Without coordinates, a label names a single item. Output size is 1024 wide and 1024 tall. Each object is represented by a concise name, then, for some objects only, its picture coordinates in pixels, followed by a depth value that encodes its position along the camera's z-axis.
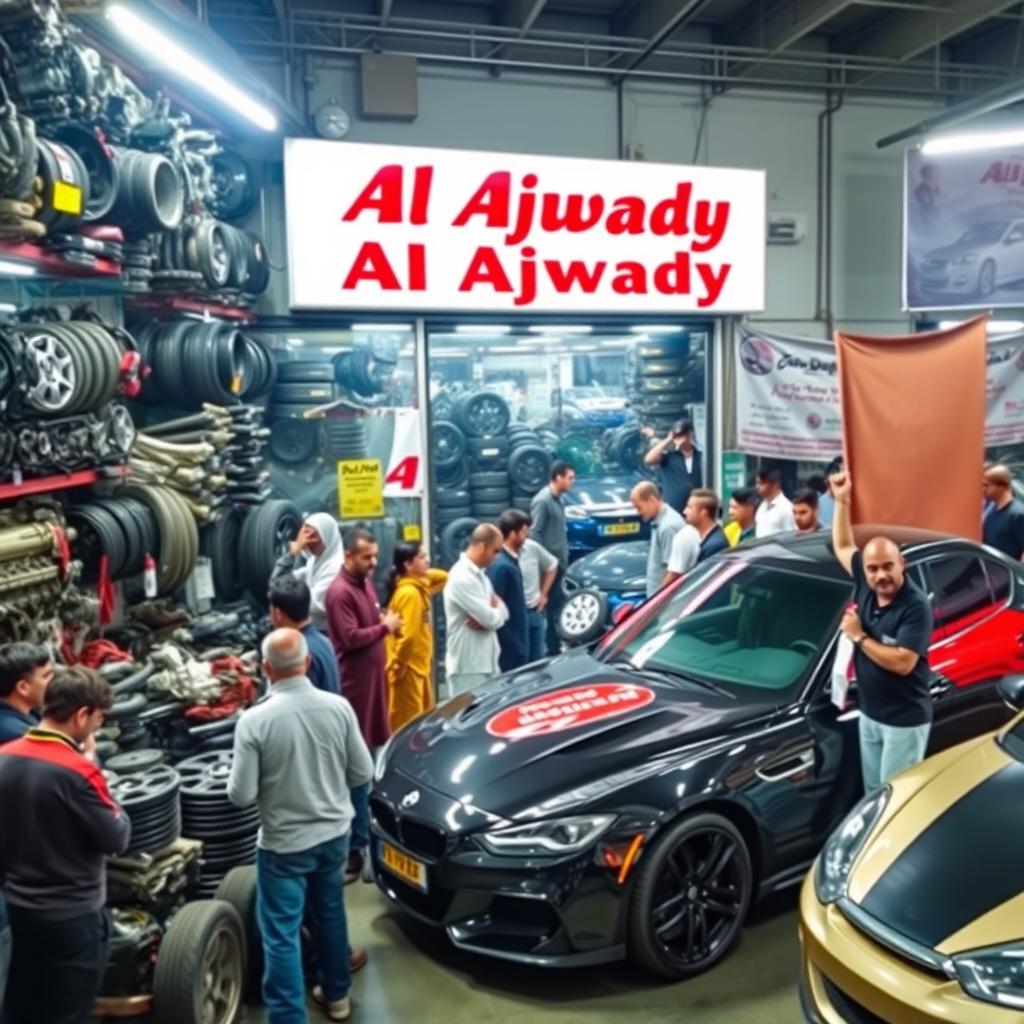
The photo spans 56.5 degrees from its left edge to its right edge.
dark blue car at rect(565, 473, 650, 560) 8.38
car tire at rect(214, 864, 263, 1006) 3.47
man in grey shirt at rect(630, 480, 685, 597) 6.21
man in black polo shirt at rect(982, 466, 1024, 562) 6.59
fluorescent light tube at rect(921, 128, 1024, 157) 6.83
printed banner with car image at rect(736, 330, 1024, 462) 8.38
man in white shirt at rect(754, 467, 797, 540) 6.66
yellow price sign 7.27
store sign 6.77
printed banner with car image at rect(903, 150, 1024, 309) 8.64
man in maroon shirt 4.51
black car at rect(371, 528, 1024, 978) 3.39
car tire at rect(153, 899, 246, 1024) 3.02
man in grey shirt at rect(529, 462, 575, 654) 6.86
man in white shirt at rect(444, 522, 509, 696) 5.21
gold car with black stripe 2.51
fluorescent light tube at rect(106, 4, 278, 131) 3.83
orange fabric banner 5.95
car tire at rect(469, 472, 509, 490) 8.17
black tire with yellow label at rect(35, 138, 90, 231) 3.82
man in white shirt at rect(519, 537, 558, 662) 6.33
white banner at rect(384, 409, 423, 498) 7.38
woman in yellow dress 5.06
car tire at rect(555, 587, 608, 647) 6.98
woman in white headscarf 5.32
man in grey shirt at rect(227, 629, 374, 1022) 3.09
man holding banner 3.74
